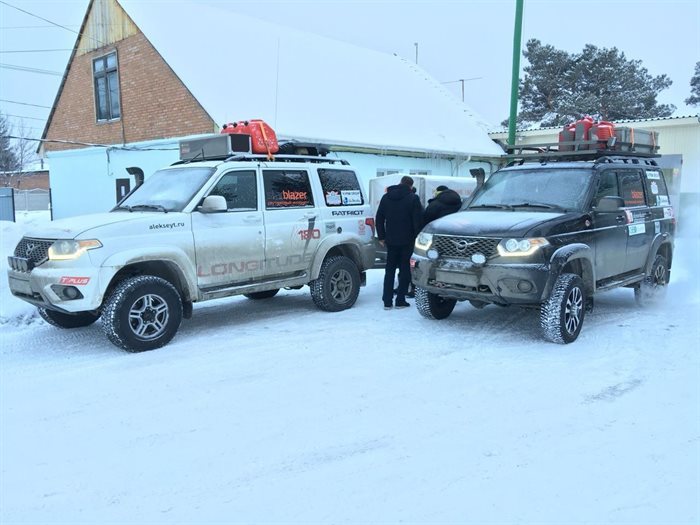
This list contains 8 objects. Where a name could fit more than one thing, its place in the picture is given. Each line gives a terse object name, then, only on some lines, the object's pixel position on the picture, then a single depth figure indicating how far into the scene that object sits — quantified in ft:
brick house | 51.49
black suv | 19.70
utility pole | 41.37
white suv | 18.49
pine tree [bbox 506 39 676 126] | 112.06
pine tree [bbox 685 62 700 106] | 139.23
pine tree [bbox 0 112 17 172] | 126.93
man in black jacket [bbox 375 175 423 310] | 25.90
